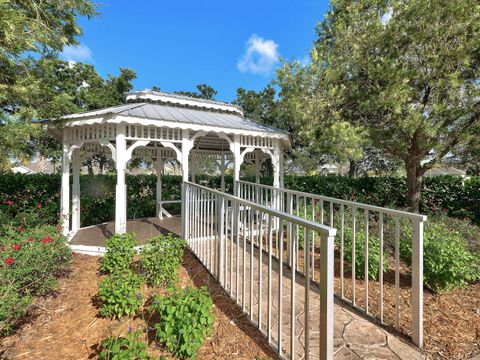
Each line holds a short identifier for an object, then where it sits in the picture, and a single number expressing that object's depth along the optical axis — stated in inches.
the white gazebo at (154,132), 191.2
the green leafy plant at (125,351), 77.9
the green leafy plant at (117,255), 153.8
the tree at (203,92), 733.9
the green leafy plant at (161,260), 142.9
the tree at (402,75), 236.2
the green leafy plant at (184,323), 90.0
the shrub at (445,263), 136.6
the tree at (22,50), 152.6
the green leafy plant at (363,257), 147.3
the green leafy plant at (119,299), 116.5
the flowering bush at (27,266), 111.3
